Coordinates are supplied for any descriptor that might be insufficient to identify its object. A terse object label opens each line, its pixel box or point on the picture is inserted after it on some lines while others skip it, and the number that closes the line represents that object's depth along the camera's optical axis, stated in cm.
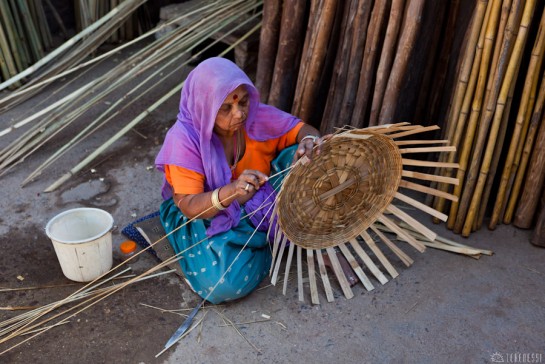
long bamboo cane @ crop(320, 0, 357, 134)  279
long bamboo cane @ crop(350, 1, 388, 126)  268
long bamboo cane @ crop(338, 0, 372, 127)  272
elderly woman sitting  216
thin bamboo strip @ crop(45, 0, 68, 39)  450
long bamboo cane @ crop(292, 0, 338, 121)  281
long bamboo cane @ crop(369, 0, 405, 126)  262
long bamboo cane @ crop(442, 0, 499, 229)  246
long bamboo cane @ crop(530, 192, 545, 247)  266
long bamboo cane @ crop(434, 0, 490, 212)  248
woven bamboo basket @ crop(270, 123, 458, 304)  226
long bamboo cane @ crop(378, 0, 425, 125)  256
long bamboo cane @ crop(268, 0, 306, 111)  296
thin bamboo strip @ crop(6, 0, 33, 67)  397
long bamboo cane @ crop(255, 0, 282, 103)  307
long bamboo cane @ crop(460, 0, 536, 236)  239
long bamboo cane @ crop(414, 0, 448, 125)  278
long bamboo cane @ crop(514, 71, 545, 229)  255
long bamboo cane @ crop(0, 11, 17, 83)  389
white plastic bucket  239
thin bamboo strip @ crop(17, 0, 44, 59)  402
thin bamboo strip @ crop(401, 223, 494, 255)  265
